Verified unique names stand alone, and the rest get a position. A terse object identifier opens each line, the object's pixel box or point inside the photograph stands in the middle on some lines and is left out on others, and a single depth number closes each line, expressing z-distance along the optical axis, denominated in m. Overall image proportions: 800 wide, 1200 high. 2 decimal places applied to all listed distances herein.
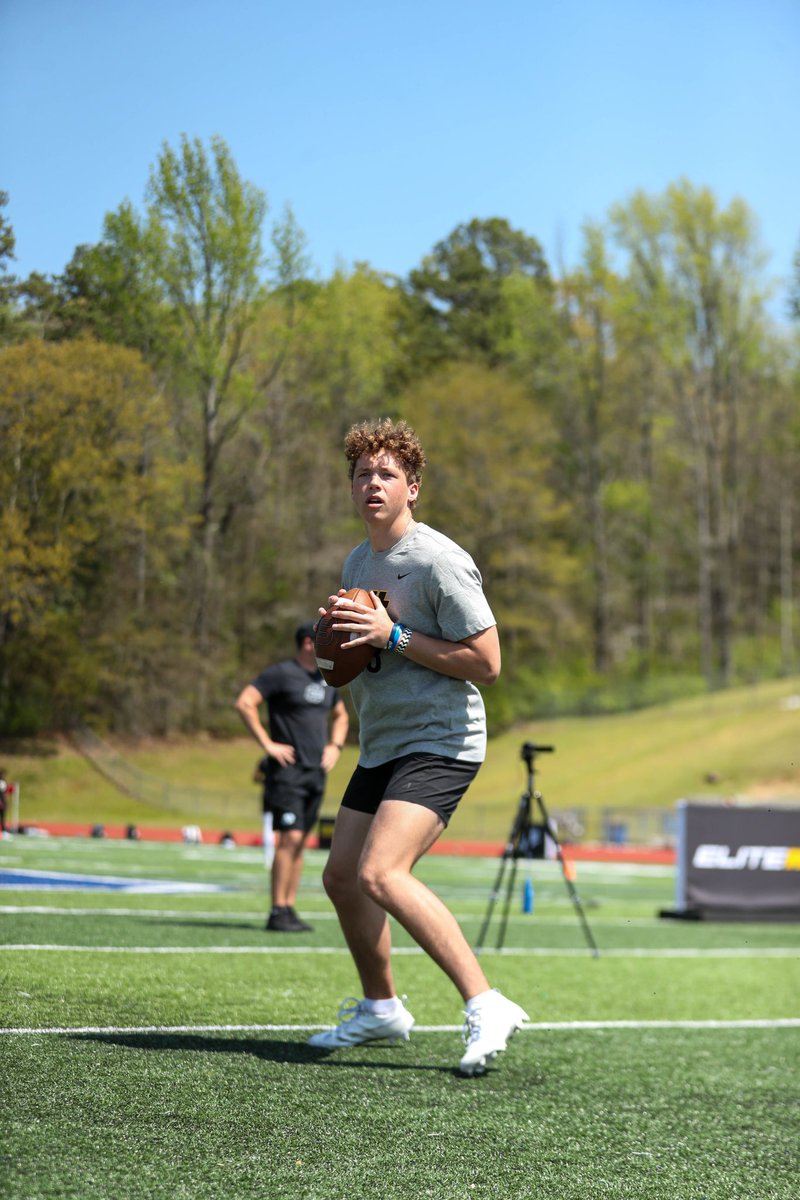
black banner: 29.08
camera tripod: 17.25
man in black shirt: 17.58
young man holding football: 8.45
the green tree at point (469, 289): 27.92
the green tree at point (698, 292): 45.72
